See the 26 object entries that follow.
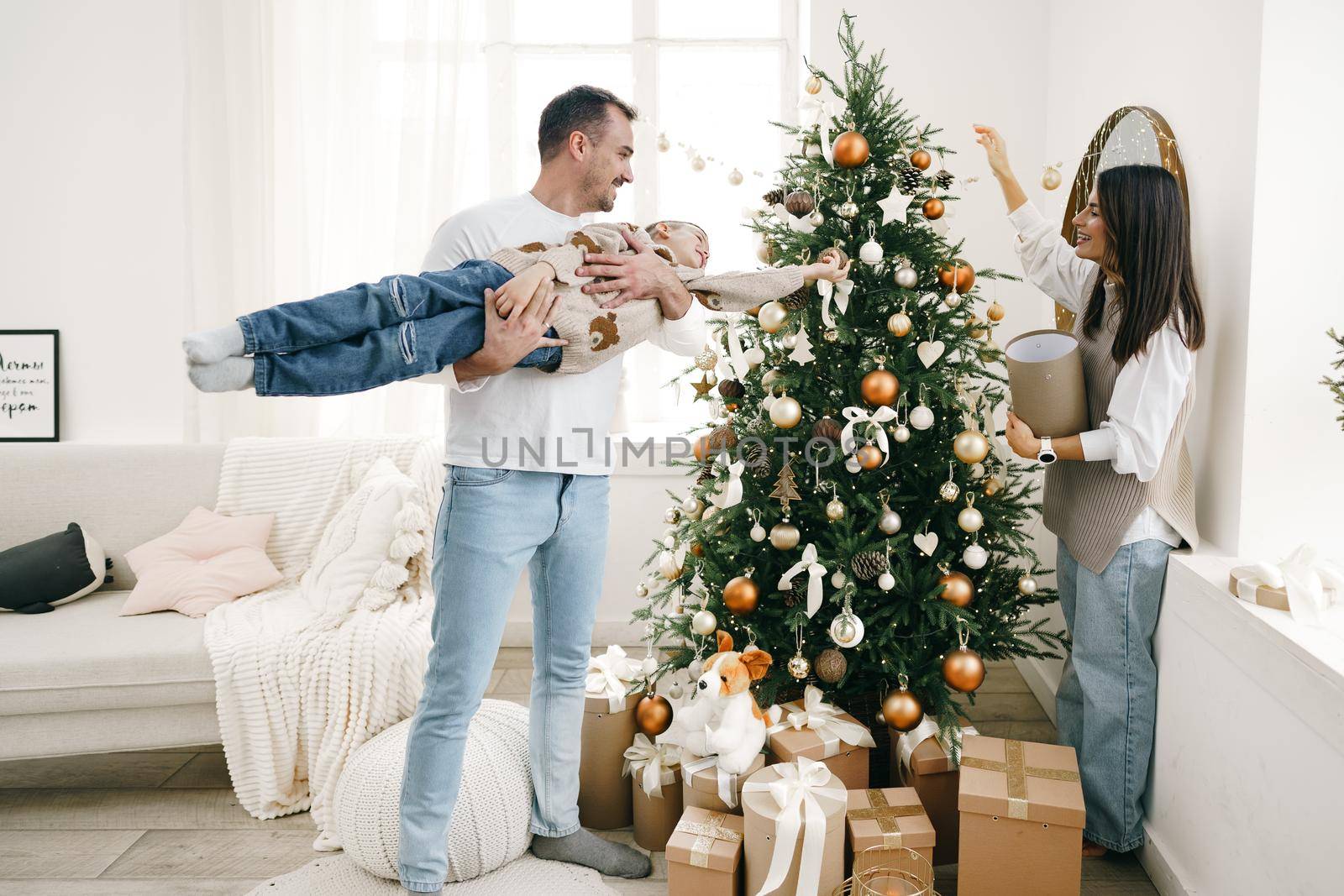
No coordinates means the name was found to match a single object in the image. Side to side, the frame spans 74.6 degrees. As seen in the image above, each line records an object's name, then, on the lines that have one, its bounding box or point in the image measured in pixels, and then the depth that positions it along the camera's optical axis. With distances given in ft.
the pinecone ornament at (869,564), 6.43
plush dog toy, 5.99
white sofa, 7.13
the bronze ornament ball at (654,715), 6.79
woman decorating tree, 5.72
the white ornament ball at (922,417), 6.16
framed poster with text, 10.85
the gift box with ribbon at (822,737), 6.21
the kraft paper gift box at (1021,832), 5.42
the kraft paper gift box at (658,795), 6.54
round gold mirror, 6.62
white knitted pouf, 6.06
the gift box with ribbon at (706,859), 5.43
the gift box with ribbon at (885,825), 5.46
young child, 4.24
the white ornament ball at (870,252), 6.18
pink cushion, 8.08
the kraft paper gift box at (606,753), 6.90
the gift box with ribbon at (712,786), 5.98
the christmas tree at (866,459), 6.30
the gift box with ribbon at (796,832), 5.21
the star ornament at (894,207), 6.23
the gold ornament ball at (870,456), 6.11
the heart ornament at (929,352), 6.19
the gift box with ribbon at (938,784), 6.26
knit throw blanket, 7.13
